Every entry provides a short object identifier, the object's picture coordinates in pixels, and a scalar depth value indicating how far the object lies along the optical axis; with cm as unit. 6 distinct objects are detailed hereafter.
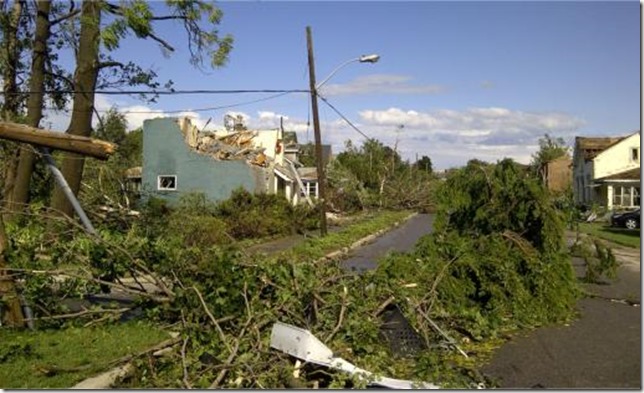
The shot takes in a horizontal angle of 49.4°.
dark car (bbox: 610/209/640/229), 3569
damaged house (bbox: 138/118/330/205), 3562
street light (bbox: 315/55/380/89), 2564
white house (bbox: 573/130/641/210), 4991
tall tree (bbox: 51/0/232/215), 1838
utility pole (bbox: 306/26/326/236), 2527
